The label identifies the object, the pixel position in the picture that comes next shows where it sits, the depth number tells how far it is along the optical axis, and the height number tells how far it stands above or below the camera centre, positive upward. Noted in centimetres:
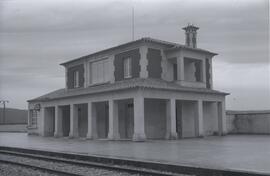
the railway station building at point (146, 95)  2758 +132
